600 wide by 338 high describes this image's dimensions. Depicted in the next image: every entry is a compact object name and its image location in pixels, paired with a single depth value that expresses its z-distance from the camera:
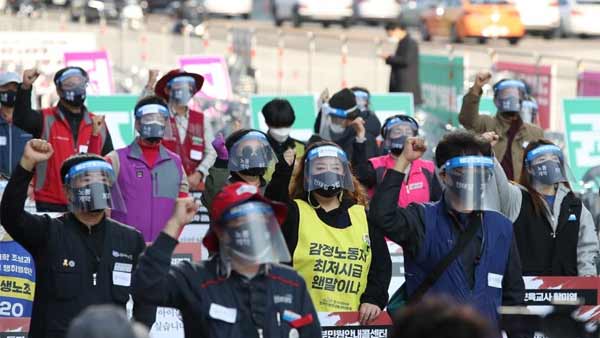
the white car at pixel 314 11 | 46.94
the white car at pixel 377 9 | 48.03
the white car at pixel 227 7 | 52.88
